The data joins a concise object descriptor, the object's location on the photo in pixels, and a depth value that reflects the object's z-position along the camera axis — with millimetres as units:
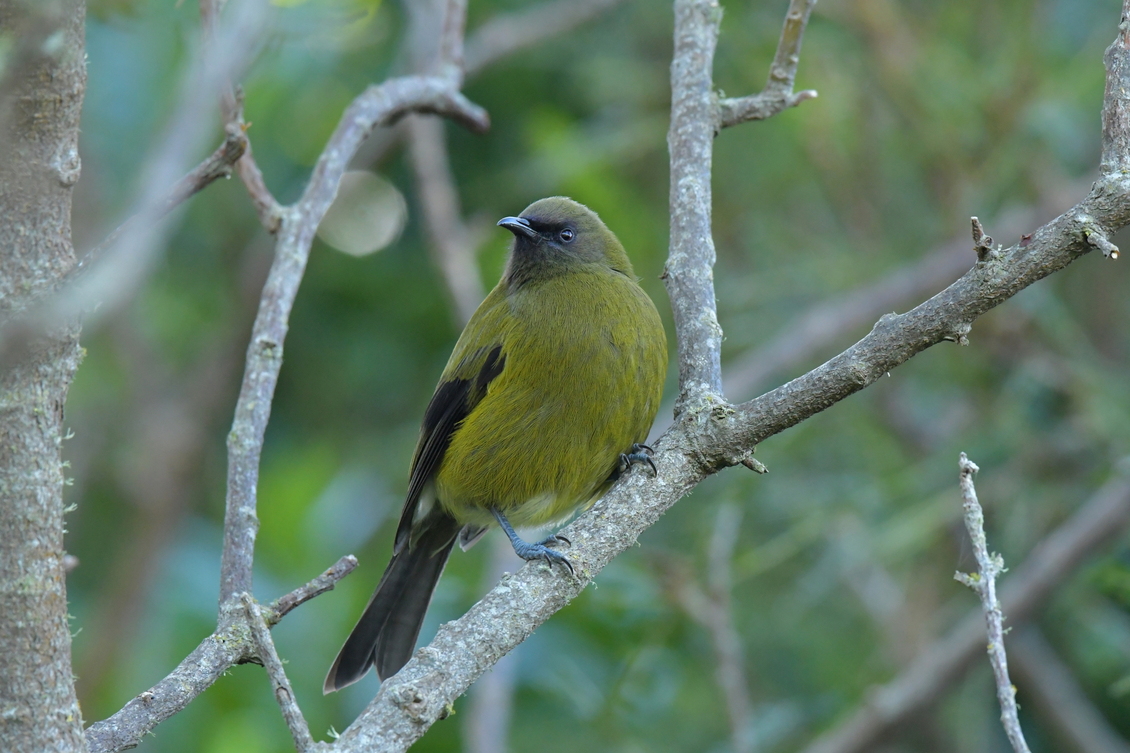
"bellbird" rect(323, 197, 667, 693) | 6723
